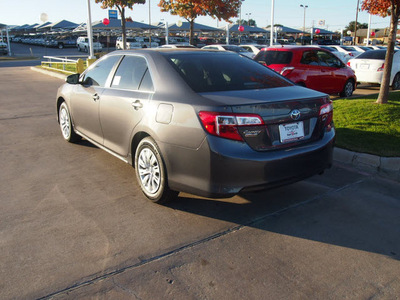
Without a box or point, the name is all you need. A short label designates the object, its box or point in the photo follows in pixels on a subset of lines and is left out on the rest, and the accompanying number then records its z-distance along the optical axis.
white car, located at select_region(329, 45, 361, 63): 19.82
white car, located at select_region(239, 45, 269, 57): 21.07
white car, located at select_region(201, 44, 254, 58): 20.05
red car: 10.12
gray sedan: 3.46
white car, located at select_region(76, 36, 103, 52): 42.62
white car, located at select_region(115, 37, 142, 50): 41.27
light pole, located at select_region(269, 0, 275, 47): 27.23
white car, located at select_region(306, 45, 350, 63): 19.76
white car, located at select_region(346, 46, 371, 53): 24.48
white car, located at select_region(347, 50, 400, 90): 12.55
